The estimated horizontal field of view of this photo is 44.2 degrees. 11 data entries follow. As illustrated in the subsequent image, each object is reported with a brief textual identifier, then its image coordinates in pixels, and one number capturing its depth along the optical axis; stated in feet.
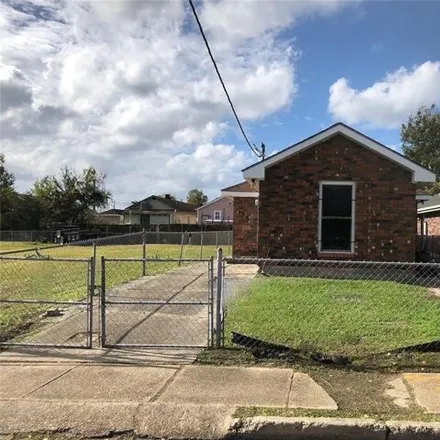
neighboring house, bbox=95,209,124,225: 270.34
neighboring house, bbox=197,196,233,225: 217.36
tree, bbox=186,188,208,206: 347.56
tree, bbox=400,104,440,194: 160.76
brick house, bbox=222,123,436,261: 46.88
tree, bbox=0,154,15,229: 185.68
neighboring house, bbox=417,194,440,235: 68.42
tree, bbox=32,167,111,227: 195.62
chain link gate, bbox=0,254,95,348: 22.99
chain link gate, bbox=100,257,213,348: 22.67
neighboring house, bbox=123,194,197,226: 240.12
